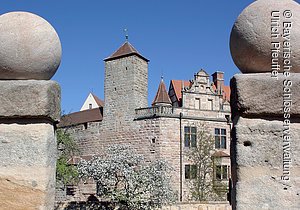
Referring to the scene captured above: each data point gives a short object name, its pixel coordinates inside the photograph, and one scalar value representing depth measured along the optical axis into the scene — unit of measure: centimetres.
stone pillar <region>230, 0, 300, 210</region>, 301
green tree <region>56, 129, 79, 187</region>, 2500
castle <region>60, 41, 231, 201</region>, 2802
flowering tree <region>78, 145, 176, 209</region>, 1827
